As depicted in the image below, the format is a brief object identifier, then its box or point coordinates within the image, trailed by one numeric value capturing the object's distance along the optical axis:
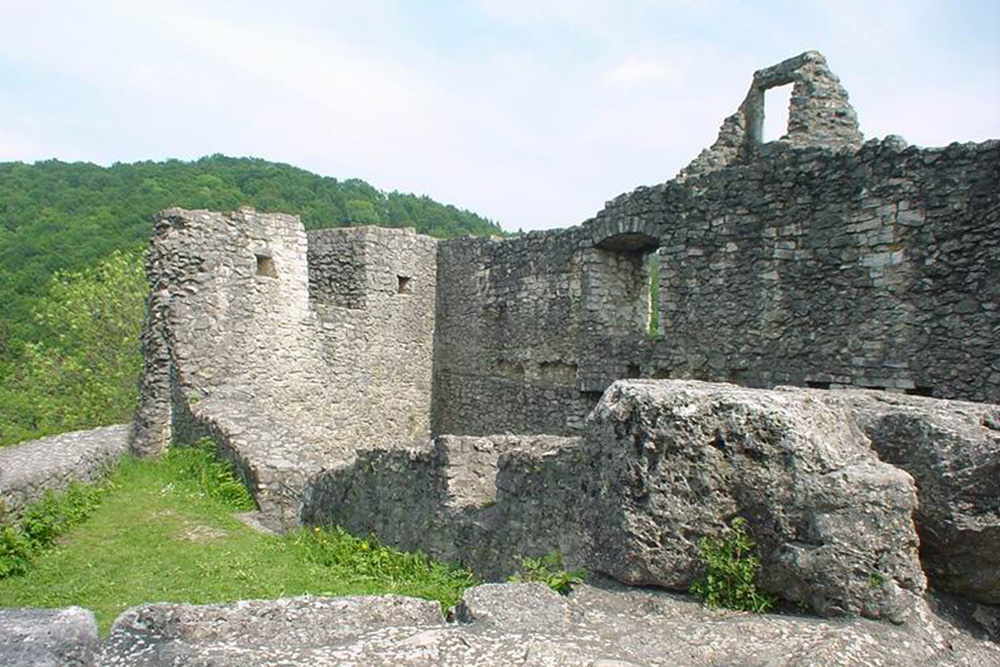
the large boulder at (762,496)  2.60
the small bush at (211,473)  9.23
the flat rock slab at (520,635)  2.30
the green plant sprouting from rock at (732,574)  2.70
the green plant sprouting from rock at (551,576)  3.14
